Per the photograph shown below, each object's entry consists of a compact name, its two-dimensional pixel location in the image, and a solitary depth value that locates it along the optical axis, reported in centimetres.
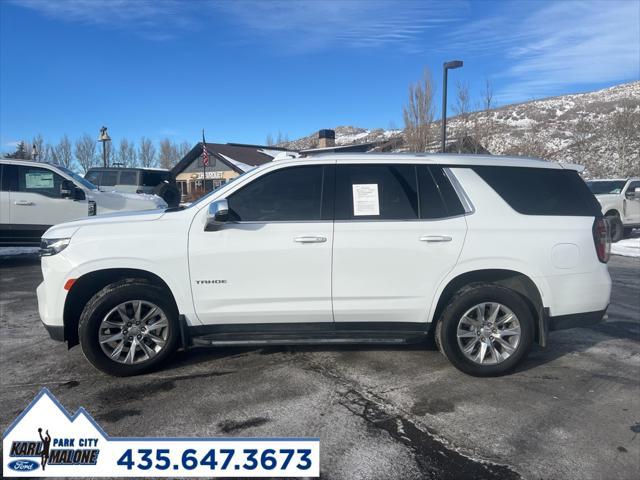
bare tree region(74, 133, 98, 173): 5644
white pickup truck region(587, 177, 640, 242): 1405
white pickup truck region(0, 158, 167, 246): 898
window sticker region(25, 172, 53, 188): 916
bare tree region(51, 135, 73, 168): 5492
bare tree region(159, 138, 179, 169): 6638
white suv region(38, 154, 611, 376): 383
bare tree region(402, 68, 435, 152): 1769
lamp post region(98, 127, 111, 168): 2136
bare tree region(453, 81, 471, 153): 1667
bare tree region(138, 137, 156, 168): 6469
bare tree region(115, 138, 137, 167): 6244
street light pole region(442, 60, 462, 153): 1382
